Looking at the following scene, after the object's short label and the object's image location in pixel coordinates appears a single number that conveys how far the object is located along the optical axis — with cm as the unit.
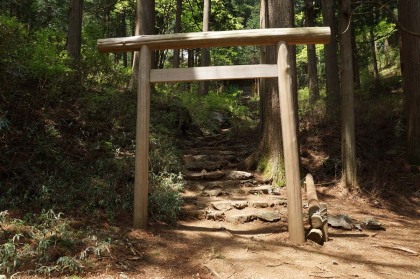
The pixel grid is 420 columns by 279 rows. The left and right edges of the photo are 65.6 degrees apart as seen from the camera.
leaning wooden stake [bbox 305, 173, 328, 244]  461
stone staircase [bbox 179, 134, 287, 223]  592
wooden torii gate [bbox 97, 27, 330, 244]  464
